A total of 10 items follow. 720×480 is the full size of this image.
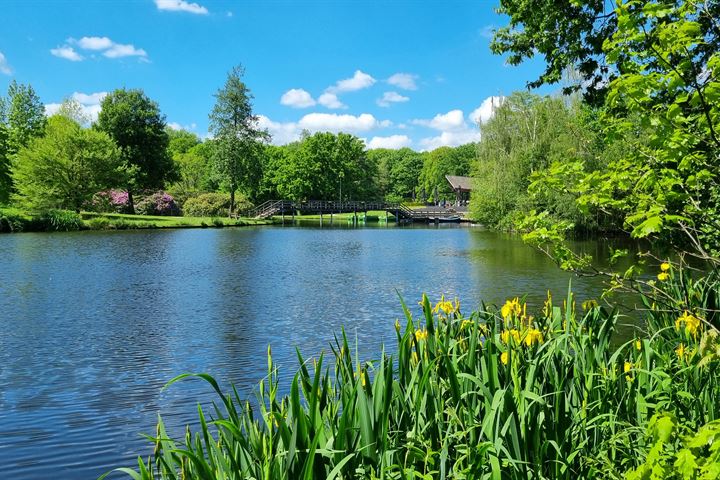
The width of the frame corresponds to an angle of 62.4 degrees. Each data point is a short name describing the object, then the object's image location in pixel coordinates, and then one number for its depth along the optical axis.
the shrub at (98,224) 43.45
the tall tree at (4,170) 47.94
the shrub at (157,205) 58.00
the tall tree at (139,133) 55.62
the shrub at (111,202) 49.31
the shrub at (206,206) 61.50
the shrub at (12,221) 38.31
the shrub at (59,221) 40.81
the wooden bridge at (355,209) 69.06
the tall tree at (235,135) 61.47
